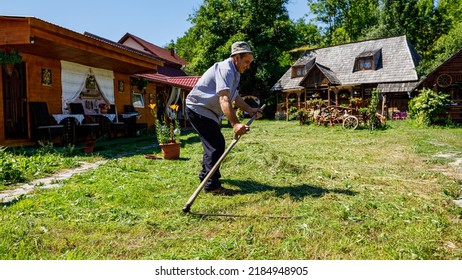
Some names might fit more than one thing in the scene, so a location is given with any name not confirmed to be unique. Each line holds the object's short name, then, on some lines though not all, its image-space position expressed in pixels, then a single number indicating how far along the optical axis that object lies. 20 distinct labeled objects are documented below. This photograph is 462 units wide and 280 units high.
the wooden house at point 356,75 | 25.70
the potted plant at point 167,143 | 7.00
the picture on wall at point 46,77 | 9.62
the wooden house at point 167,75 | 17.03
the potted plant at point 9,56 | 7.70
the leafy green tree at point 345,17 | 48.28
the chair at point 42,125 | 8.81
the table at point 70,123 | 9.47
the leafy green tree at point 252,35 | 32.56
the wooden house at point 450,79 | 18.38
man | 3.94
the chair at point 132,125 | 12.81
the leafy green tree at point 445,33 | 24.48
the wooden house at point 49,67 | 7.42
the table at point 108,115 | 10.98
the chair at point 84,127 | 10.20
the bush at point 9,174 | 4.79
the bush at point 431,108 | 16.81
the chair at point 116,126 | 11.64
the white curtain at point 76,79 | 10.41
